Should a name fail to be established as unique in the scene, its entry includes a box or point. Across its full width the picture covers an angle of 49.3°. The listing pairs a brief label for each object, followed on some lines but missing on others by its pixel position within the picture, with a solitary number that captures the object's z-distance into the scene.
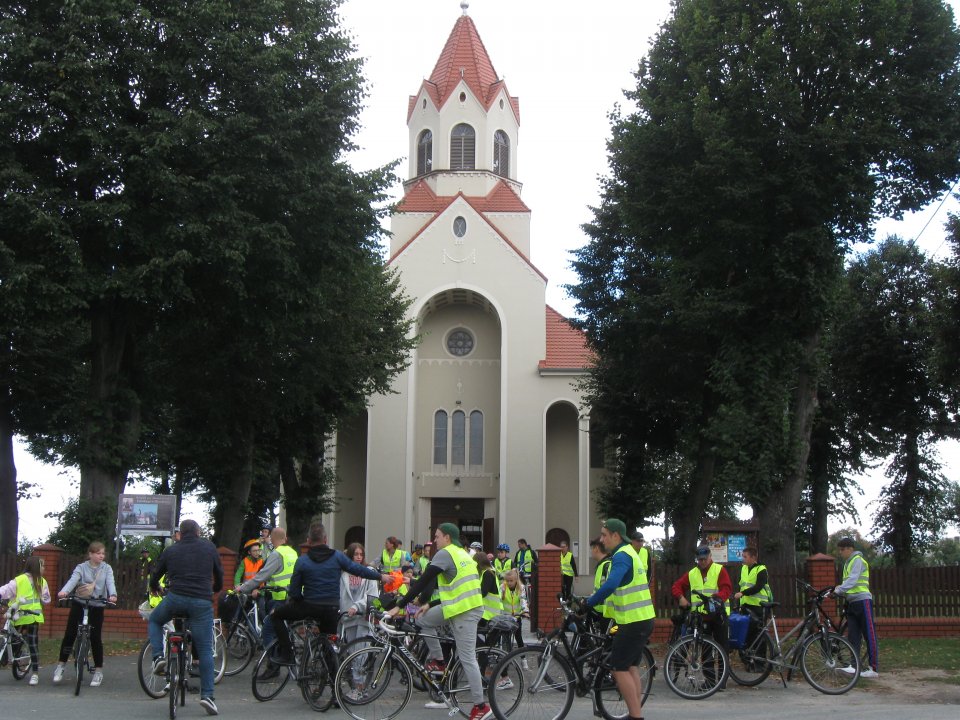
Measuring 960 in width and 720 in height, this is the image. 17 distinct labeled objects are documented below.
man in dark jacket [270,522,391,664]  10.30
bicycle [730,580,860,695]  11.70
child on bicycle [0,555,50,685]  12.35
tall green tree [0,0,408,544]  17.75
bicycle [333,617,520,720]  9.50
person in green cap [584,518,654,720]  8.69
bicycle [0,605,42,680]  12.31
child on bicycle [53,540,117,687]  11.94
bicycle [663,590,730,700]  11.33
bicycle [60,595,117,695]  11.48
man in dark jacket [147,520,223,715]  9.68
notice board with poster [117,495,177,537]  17.73
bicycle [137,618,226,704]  10.84
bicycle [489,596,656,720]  8.93
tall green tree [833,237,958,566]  33.03
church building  40.41
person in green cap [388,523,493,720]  9.21
